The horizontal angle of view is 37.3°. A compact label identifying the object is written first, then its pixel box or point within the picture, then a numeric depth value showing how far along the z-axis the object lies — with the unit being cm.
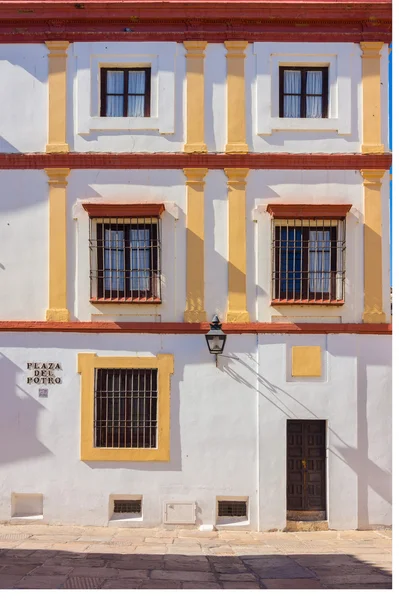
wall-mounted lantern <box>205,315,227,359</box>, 935
